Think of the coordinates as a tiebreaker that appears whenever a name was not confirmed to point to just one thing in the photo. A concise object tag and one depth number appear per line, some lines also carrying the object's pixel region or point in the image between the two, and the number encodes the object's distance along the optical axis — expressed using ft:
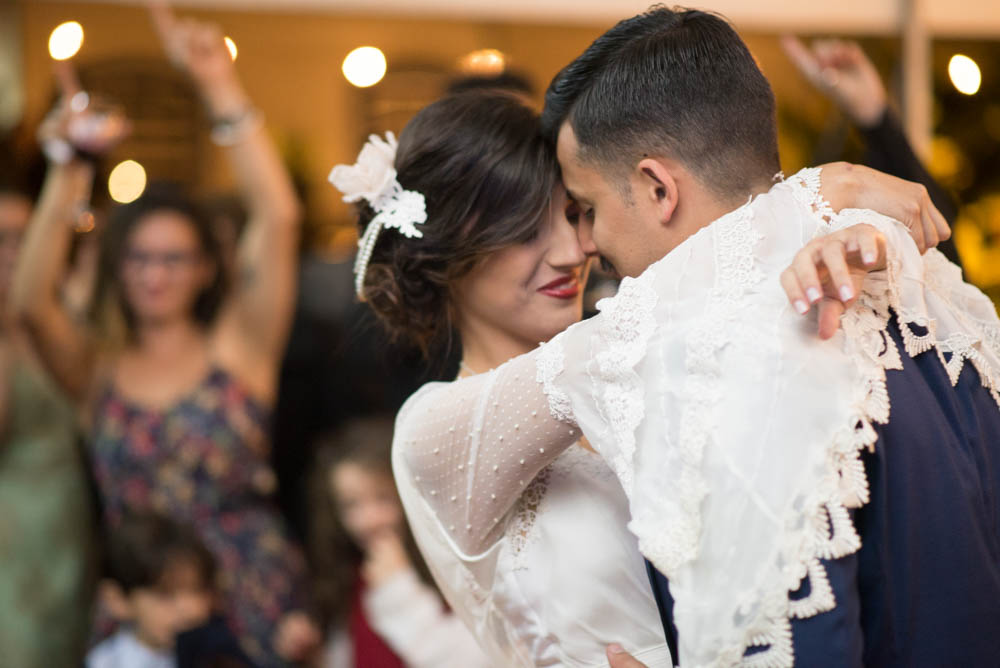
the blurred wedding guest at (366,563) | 10.05
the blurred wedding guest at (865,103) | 7.93
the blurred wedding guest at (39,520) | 11.03
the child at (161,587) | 10.28
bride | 5.73
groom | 4.00
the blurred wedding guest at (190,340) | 10.66
